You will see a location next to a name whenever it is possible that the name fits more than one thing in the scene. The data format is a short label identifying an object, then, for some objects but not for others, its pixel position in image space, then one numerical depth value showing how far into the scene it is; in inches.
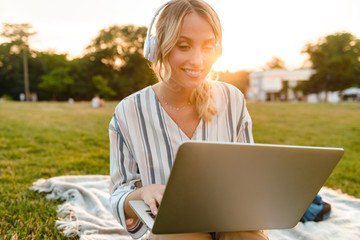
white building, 2148.1
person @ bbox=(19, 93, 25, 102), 1469.0
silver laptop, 37.7
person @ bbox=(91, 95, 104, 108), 673.7
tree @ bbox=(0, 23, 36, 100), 1519.4
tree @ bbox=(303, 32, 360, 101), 1413.6
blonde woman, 59.7
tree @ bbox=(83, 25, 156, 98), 1521.9
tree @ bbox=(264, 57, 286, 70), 2886.3
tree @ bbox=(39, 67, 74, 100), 1501.0
